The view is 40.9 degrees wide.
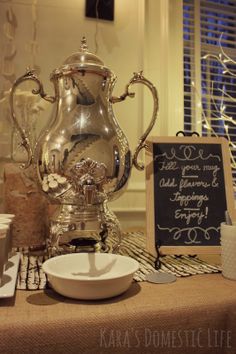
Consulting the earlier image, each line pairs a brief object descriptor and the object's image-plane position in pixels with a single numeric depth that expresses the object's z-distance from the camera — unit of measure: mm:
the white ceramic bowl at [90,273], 456
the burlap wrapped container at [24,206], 778
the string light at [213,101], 1538
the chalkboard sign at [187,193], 713
